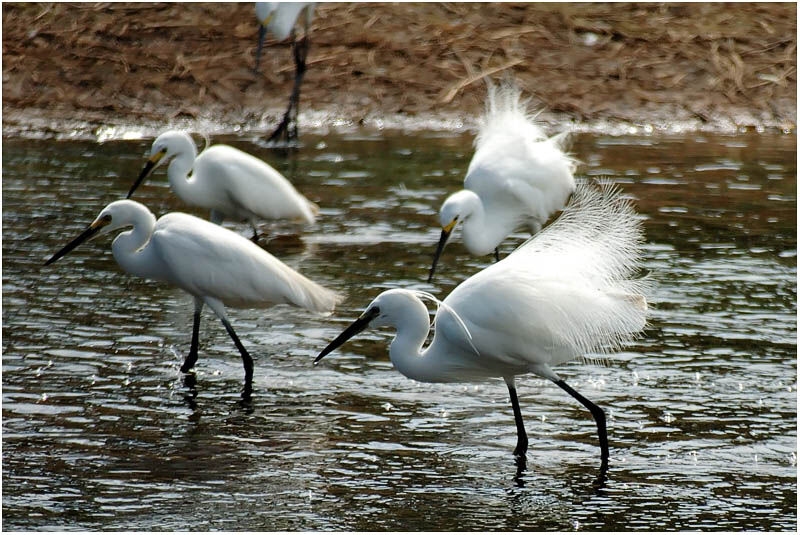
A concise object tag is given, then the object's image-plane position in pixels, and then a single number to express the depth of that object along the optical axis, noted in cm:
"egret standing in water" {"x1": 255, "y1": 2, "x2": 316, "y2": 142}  2403
